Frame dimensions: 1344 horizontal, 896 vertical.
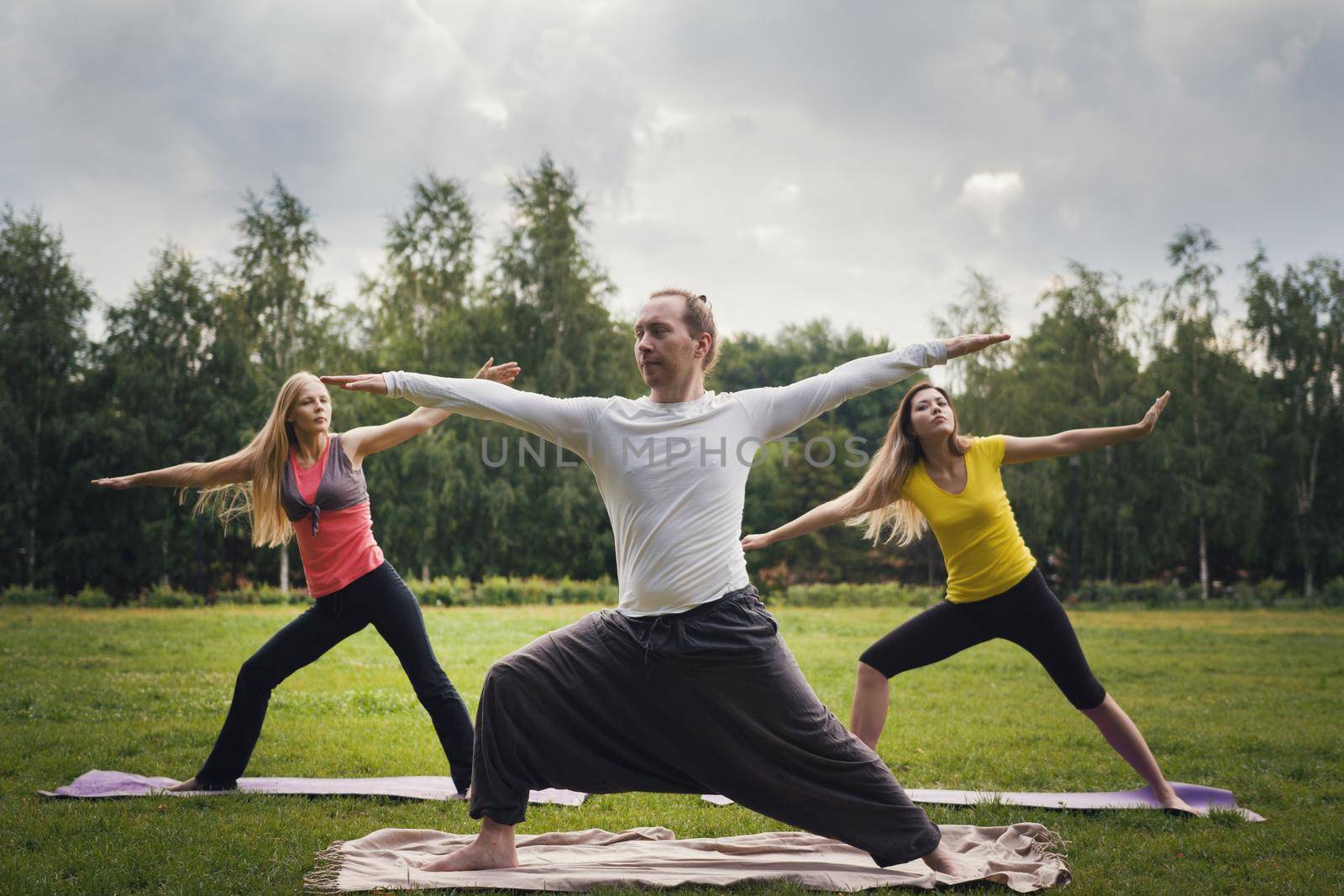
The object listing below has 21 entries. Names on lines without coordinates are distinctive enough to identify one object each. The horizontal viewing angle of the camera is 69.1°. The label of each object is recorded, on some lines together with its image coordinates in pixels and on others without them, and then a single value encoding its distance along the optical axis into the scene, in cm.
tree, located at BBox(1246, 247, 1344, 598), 2727
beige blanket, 369
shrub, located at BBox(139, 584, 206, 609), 2073
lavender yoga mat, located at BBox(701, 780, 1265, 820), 499
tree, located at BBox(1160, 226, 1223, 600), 2673
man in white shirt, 351
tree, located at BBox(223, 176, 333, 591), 2758
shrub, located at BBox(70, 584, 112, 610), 2197
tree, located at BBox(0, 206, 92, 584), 2519
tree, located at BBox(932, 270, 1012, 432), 2927
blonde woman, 505
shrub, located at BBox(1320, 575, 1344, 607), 2294
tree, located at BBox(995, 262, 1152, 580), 2672
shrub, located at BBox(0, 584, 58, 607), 2214
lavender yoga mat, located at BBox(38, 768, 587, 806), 507
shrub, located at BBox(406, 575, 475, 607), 2078
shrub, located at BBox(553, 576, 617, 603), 2133
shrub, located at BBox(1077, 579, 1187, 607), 2339
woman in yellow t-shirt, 479
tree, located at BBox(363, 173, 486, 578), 2755
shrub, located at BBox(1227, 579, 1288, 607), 2352
